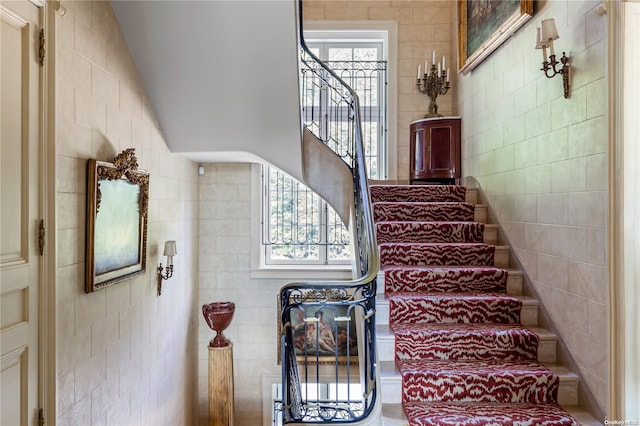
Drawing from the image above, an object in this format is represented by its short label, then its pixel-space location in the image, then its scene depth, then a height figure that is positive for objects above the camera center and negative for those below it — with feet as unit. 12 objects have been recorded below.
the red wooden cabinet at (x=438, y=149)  15.28 +2.39
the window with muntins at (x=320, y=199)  17.42 +0.95
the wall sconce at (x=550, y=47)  8.19 +3.40
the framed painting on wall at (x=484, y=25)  10.54 +5.54
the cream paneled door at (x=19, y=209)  5.48 +0.06
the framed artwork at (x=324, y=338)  16.56 -5.00
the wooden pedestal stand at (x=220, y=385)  14.74 -6.07
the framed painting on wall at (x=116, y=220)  7.77 -0.15
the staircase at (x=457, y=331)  7.50 -2.44
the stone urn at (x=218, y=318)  14.82 -3.74
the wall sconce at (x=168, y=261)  11.82 -1.43
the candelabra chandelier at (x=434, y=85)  16.34 +5.11
